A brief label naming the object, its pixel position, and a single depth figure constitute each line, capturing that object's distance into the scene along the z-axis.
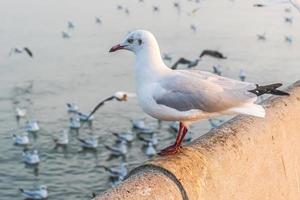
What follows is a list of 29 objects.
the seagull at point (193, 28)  24.40
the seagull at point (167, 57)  19.16
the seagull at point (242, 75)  17.18
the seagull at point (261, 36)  22.48
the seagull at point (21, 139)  15.01
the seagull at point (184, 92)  2.98
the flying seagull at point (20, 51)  17.96
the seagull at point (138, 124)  15.55
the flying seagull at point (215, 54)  10.49
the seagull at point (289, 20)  27.39
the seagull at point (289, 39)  22.60
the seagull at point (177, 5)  31.59
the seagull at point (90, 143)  14.64
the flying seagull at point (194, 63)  16.46
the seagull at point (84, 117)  14.75
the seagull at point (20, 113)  15.98
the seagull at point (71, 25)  22.76
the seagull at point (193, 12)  29.48
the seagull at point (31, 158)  13.69
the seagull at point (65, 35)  21.94
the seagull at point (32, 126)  15.08
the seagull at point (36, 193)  12.69
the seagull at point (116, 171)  13.49
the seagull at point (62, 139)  14.58
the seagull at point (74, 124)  16.28
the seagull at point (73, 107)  15.65
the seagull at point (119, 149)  14.50
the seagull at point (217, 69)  18.35
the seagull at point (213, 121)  16.09
